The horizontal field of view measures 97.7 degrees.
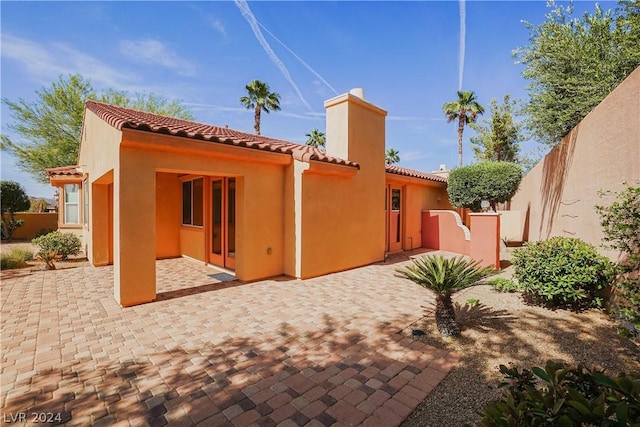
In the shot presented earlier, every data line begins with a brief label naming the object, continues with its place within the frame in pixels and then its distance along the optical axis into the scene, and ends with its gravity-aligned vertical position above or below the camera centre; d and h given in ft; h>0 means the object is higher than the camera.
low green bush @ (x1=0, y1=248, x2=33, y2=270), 32.40 -6.19
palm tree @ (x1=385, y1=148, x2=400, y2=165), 158.81 +31.01
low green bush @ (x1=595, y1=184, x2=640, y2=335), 12.89 -1.61
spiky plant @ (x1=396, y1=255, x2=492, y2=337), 16.01 -4.21
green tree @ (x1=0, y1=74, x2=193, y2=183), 70.44 +21.16
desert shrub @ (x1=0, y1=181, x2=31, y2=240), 64.08 +0.84
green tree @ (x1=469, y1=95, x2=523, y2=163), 83.56 +23.09
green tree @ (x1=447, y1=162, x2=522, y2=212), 41.96 +4.17
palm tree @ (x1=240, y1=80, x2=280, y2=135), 89.20 +35.24
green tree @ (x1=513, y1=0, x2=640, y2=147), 26.30 +15.22
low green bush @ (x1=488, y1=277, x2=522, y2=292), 23.48 -6.39
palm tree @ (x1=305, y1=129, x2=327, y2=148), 134.41 +34.54
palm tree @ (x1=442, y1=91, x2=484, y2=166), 94.27 +34.42
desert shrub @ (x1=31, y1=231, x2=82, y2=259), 34.58 -4.64
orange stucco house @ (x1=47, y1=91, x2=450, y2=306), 20.68 +1.23
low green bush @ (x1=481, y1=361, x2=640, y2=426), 4.24 -3.31
